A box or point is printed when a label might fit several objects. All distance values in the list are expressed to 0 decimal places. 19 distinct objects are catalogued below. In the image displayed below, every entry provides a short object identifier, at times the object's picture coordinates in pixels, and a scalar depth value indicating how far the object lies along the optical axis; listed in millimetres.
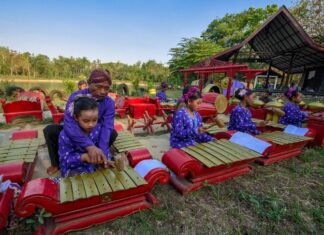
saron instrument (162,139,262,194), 2219
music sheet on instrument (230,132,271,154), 2928
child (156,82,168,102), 7648
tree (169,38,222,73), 21203
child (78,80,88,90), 5555
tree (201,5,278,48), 24578
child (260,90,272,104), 8308
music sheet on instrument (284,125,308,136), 3863
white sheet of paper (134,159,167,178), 2040
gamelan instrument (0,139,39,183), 2010
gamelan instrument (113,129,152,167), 2440
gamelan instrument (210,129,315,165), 3168
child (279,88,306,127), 4289
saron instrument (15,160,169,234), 1470
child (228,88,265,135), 3512
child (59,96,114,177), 1849
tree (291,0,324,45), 15570
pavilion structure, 9992
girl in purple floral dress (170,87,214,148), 2756
